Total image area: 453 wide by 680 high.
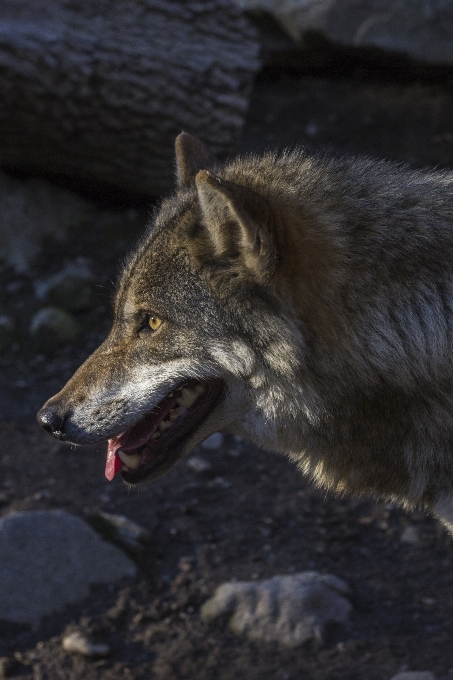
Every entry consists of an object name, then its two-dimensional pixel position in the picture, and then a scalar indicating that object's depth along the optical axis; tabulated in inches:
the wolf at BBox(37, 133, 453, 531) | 226.1
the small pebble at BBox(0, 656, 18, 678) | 288.2
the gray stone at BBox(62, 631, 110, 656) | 296.2
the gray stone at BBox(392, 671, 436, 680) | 278.1
